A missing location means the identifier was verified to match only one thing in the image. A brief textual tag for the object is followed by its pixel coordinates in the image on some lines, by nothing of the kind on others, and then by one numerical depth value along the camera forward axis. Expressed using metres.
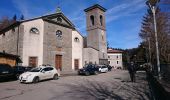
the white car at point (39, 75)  10.61
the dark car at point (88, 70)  16.66
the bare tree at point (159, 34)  22.67
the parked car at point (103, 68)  20.80
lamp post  10.22
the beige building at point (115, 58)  46.89
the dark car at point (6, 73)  11.44
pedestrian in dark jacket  11.39
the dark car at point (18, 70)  12.92
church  18.61
